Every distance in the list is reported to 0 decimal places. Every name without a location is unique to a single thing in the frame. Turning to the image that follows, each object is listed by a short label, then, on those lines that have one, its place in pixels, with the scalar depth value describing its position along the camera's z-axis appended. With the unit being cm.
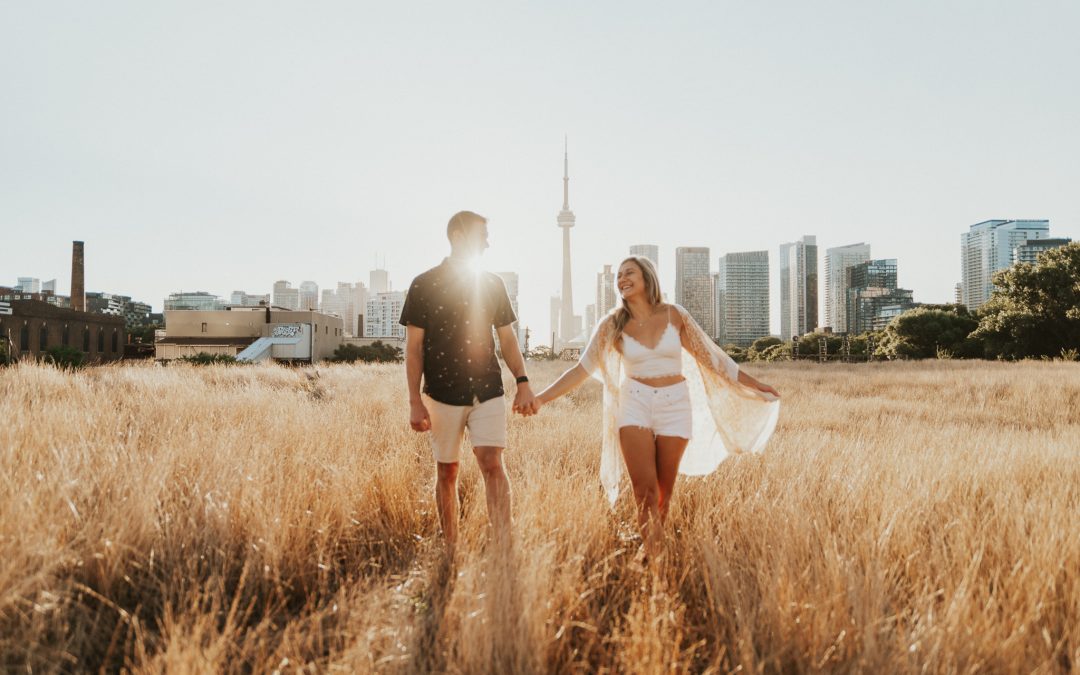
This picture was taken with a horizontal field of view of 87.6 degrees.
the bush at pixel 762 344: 9931
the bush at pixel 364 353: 7500
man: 347
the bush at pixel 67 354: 4253
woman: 357
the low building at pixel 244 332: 6706
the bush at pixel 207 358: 4138
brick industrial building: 5100
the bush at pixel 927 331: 5434
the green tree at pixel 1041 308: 3659
